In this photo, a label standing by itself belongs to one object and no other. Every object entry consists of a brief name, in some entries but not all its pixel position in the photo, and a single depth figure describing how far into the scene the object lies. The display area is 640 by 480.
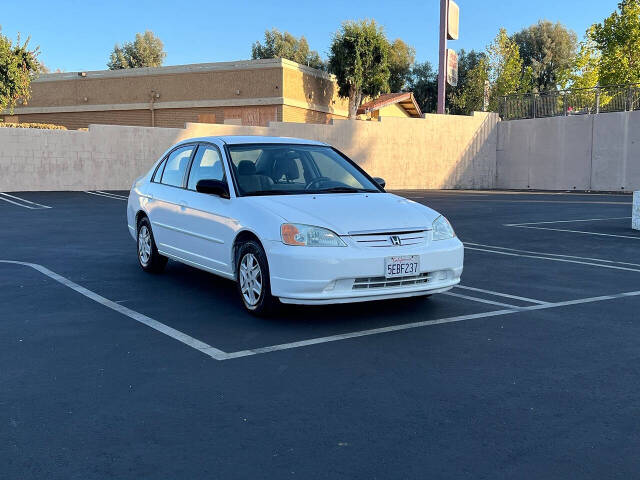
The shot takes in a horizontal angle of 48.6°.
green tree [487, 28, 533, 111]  53.09
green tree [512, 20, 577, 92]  66.38
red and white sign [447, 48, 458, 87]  33.56
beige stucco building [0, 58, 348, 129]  38.41
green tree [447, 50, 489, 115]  55.44
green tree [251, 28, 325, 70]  66.06
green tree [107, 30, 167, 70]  69.75
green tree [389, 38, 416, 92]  61.91
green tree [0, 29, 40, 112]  33.44
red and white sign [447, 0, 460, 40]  33.47
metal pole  32.97
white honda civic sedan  5.86
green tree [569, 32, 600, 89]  51.38
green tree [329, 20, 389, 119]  41.47
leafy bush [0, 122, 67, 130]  25.54
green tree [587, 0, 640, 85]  42.88
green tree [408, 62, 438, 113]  61.31
